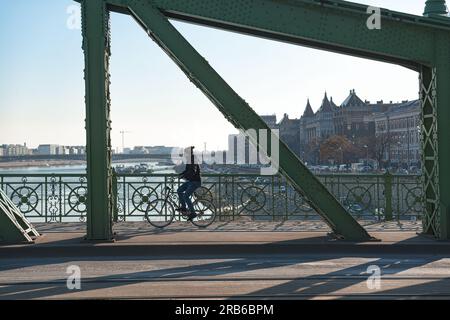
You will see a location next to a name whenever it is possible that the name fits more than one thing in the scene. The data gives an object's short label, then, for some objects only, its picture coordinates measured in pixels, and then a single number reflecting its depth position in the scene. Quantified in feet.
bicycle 46.65
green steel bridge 34.78
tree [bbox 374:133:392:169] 320.64
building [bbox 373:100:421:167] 338.32
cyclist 46.38
